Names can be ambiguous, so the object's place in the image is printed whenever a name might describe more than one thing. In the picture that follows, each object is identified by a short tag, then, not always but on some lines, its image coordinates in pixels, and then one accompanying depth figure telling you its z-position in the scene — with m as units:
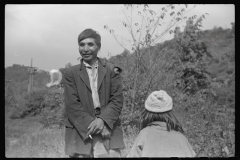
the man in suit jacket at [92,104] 2.45
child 2.29
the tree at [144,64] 4.94
